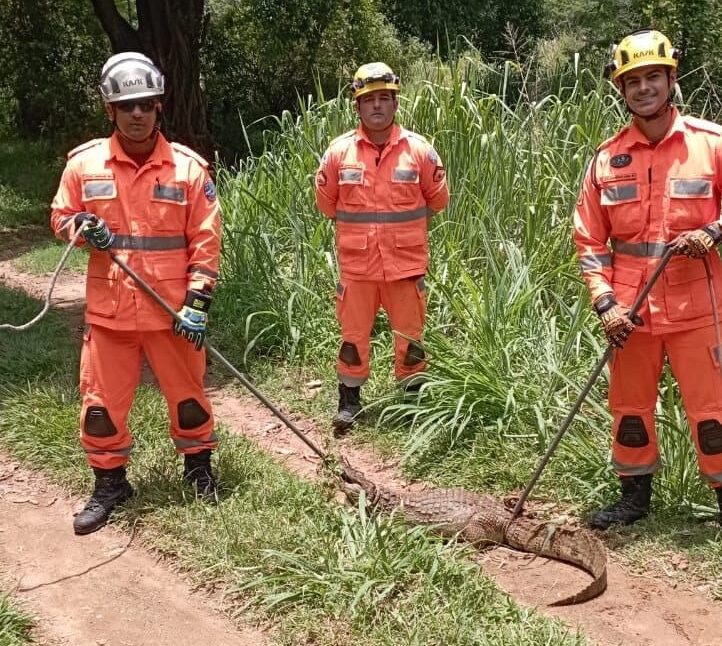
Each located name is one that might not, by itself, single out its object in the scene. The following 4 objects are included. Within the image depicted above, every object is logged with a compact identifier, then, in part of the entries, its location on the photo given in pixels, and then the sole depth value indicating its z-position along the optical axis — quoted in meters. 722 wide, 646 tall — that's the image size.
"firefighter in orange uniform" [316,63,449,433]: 4.39
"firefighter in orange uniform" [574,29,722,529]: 3.09
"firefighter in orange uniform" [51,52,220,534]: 3.42
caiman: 3.31
